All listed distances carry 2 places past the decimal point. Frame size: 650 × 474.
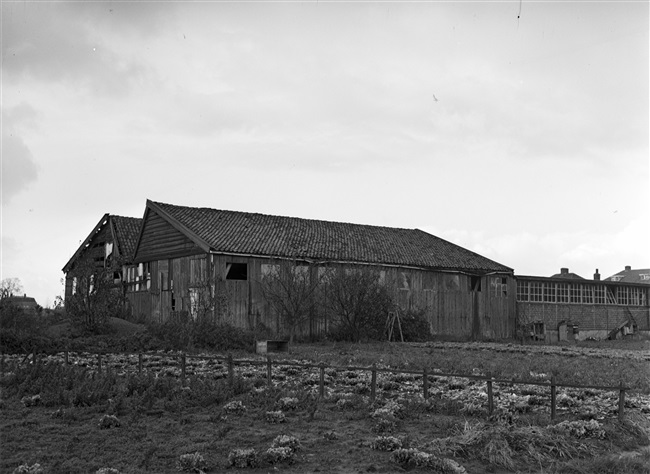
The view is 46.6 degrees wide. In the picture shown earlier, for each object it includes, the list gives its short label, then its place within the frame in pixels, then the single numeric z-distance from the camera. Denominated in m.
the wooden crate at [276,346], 27.14
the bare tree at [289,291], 32.50
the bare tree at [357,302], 33.25
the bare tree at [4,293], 32.22
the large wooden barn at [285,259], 32.56
